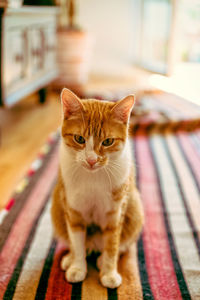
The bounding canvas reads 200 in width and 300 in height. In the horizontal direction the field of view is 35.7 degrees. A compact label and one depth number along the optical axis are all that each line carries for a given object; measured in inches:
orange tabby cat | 31.8
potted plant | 115.0
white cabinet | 68.4
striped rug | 34.4
